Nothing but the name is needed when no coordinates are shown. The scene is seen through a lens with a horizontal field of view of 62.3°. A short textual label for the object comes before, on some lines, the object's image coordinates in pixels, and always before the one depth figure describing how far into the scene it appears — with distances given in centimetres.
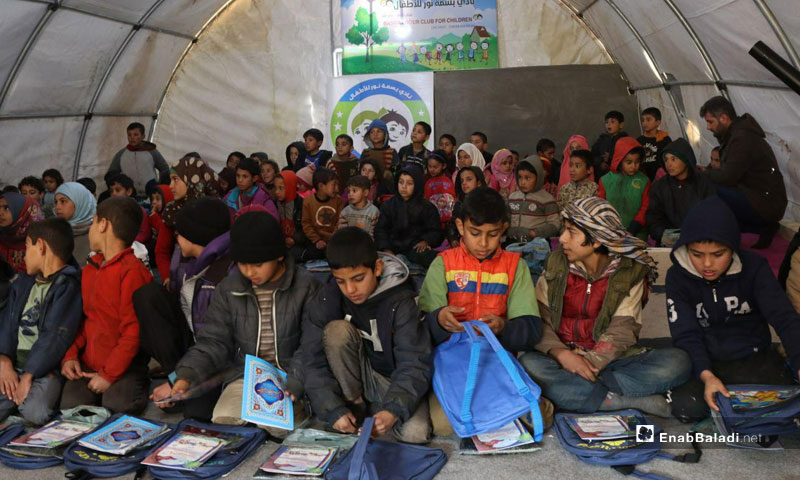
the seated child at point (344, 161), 768
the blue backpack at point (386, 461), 236
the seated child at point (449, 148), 819
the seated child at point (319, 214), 625
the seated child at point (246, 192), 645
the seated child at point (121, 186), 658
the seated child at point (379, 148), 765
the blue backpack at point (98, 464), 261
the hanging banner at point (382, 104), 1012
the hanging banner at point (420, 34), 1002
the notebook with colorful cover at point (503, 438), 271
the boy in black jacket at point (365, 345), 279
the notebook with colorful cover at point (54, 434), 280
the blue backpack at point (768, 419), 249
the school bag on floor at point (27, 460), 270
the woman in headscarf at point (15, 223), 493
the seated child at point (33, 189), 668
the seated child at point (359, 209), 591
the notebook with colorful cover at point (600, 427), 269
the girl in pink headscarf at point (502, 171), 705
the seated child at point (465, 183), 594
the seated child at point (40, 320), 319
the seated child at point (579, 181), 593
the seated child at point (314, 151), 816
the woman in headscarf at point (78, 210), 580
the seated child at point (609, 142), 791
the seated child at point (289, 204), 661
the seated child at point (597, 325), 296
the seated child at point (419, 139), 785
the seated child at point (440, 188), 677
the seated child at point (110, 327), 320
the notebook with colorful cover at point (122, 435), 273
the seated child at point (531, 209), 539
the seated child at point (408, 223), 581
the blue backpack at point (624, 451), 255
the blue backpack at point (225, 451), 255
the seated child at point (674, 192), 574
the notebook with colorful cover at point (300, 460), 253
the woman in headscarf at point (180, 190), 511
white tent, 622
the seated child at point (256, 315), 296
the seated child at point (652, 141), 762
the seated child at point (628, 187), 625
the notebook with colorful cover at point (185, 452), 257
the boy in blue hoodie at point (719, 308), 286
